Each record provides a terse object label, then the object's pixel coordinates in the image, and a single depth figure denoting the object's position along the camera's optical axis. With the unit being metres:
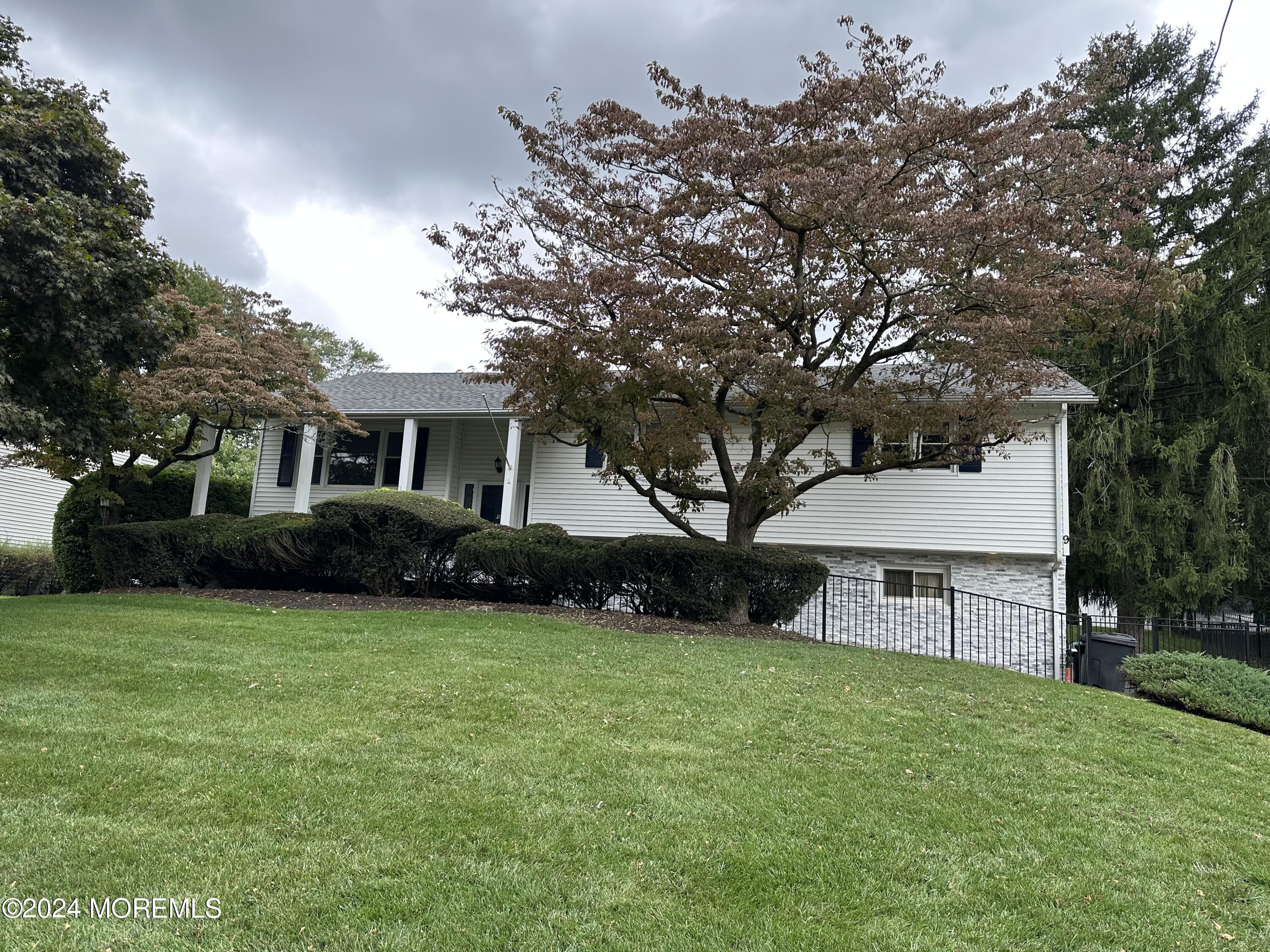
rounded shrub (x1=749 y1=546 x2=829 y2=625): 11.23
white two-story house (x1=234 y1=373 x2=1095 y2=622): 14.74
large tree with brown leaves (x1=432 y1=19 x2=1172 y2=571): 9.76
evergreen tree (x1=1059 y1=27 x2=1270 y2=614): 17.08
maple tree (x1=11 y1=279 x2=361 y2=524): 13.52
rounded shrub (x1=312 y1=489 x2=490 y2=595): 12.22
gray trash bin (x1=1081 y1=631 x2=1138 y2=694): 10.29
